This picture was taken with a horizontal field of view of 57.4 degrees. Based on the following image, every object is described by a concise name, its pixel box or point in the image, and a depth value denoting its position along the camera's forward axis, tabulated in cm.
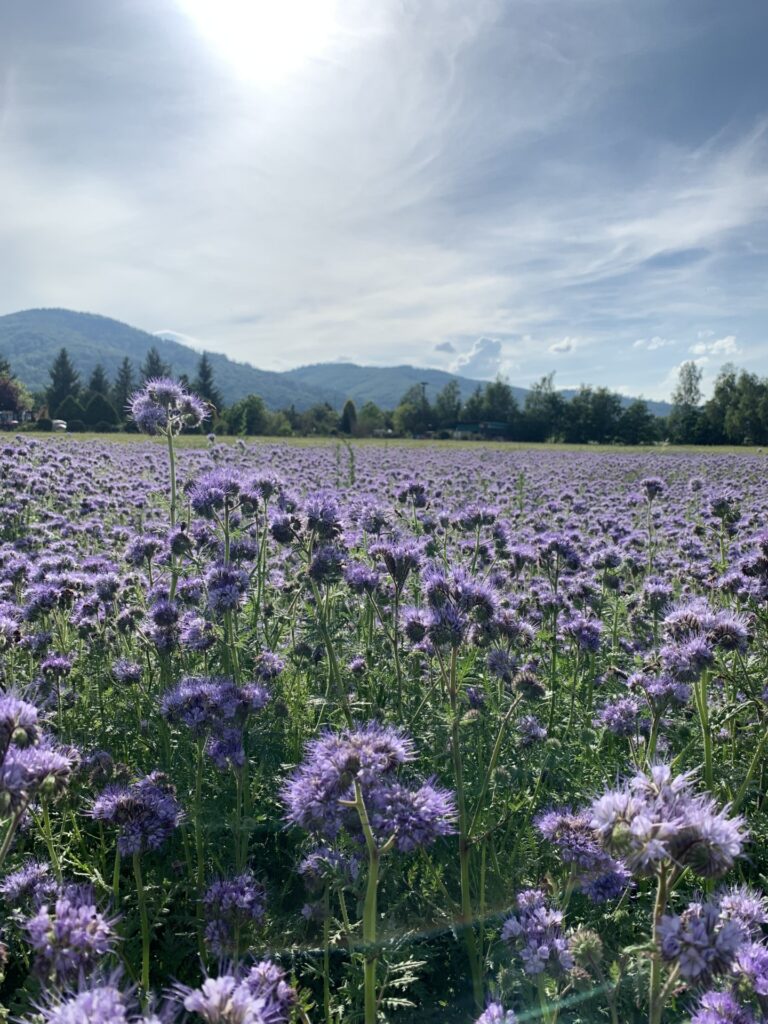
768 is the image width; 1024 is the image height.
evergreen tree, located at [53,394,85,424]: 7231
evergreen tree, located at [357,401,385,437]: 9172
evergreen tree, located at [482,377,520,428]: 11250
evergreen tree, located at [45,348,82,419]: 10344
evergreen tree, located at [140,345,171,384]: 11981
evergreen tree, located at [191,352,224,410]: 11938
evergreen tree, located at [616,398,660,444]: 8700
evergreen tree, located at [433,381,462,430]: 11155
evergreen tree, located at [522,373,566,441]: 9344
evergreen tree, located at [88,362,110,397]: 10925
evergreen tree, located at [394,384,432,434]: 10775
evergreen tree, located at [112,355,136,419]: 9925
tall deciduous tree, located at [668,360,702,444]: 8331
